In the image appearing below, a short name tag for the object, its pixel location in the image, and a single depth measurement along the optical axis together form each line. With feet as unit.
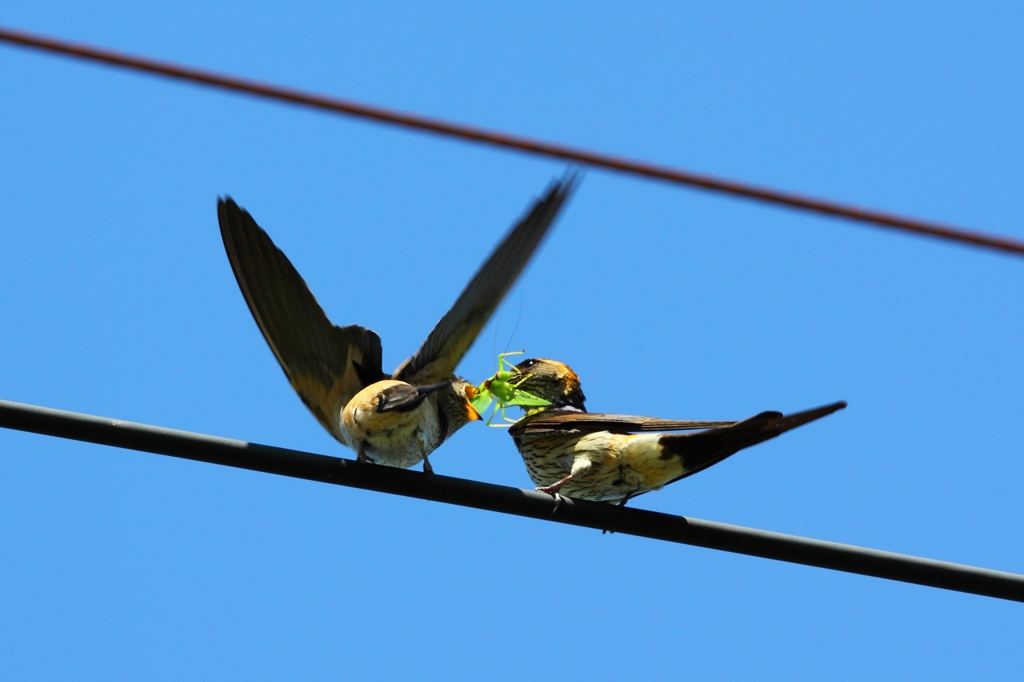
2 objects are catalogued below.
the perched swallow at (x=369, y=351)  34.12
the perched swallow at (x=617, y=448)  35.17
